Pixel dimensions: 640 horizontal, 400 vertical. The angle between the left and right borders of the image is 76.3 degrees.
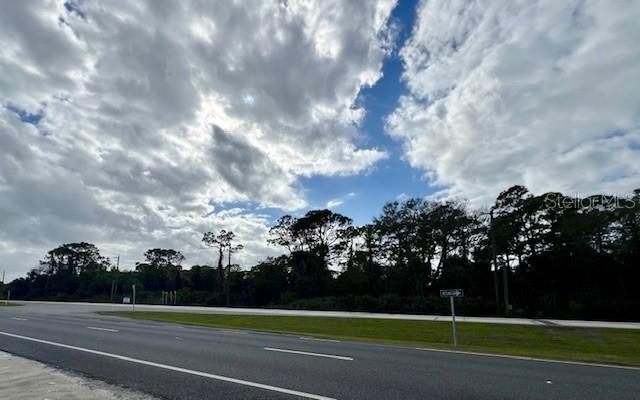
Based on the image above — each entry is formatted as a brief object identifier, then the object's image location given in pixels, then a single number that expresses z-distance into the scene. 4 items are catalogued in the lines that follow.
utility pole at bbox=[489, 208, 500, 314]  38.92
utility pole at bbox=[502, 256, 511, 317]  35.66
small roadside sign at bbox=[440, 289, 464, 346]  15.07
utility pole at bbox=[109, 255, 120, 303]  83.47
